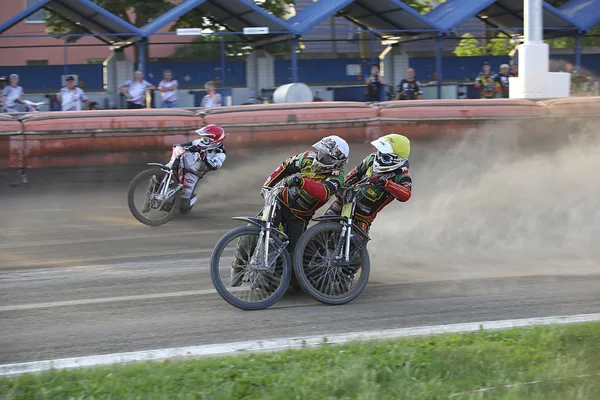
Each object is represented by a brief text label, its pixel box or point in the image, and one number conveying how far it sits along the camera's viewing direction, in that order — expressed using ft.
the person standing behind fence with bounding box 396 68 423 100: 65.57
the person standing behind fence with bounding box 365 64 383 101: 66.95
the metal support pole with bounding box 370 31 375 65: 78.96
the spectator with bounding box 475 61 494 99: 67.15
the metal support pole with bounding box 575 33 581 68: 82.95
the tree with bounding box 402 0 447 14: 115.85
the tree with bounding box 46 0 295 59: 83.97
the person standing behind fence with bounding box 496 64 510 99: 66.54
